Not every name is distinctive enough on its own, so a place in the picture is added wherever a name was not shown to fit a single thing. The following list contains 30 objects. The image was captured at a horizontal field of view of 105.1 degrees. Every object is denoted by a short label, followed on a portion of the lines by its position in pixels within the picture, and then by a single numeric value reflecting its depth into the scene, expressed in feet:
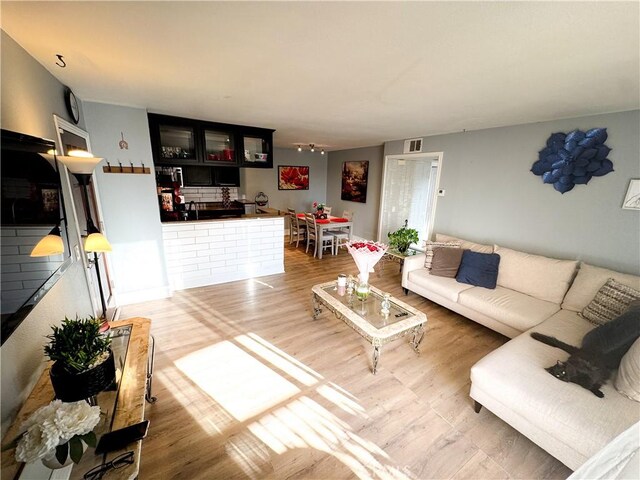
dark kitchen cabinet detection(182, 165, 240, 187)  14.46
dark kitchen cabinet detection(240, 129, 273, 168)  12.60
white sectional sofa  4.44
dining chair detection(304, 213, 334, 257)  16.58
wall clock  6.96
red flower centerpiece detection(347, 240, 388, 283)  8.03
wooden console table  2.99
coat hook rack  9.21
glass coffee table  6.80
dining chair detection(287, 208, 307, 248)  18.56
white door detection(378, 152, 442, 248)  17.17
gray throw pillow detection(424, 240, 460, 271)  11.09
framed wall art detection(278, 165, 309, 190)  21.62
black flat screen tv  3.06
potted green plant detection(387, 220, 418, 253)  12.62
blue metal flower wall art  8.17
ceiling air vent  14.25
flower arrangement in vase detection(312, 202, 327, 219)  18.20
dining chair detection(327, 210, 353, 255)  17.56
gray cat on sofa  5.05
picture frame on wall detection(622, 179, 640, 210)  7.59
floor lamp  5.48
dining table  16.51
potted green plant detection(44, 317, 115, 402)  3.44
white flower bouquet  2.58
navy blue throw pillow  9.59
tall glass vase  8.30
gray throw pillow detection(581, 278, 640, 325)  6.66
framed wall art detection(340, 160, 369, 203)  19.71
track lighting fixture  18.19
